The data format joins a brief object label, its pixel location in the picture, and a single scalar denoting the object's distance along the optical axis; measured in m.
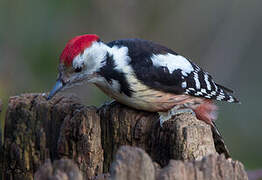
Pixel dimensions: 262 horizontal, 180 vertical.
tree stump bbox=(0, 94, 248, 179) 6.92
